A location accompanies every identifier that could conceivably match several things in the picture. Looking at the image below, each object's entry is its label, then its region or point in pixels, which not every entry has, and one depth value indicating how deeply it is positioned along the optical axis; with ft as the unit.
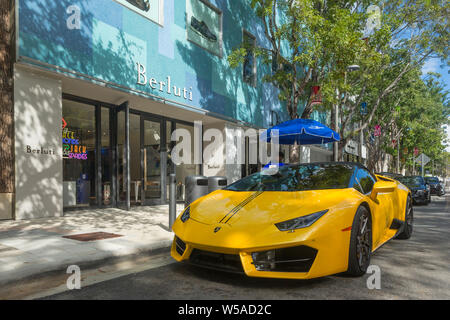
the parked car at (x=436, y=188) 66.13
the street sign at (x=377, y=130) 69.76
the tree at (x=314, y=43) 30.83
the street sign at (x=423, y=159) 83.76
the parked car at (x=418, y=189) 43.12
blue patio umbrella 29.14
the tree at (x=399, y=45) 37.76
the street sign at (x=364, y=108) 60.95
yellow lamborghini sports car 9.62
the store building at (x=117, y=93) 23.40
